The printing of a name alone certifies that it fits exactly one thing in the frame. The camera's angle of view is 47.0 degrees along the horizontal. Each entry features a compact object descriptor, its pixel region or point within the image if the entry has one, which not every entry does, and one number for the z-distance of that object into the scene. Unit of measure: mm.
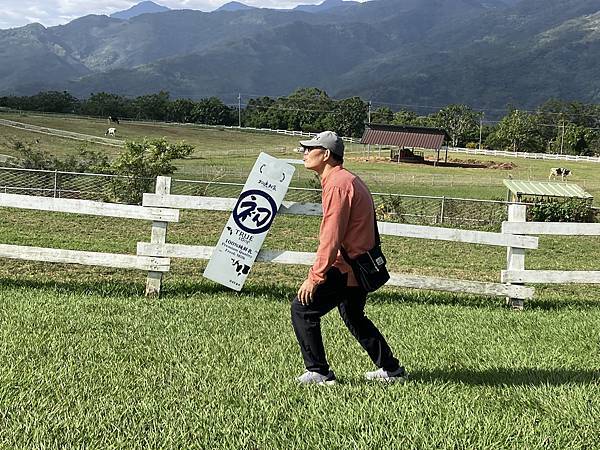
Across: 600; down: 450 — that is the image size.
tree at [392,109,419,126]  116750
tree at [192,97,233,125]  119500
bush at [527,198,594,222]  23453
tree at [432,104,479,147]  111738
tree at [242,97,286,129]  119338
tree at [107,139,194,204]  23078
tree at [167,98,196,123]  117312
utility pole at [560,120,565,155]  99375
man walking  4574
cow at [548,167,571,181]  53344
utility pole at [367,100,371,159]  120712
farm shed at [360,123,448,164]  71250
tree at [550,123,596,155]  96312
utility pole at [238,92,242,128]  120875
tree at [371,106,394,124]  124125
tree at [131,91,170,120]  111956
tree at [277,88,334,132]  118562
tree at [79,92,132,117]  109981
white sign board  7633
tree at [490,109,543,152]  101562
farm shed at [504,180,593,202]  23469
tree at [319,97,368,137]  122750
